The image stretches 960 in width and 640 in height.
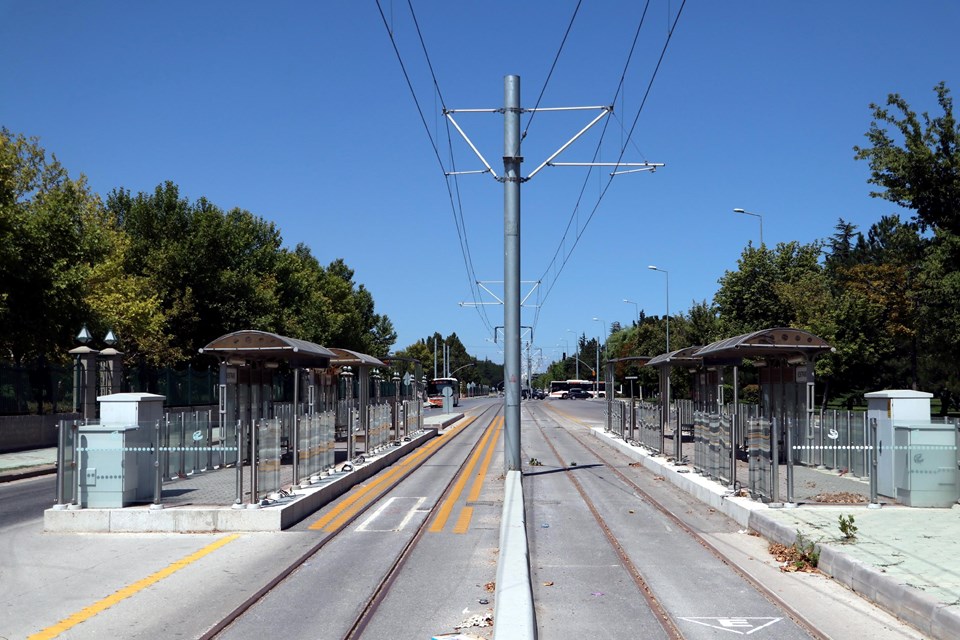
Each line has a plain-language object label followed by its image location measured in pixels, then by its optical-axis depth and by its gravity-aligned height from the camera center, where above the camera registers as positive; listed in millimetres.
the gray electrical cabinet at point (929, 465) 13867 -1408
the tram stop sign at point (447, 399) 56734 -1644
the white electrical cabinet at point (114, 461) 12859 -1177
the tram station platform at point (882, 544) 8047 -1985
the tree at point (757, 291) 50500 +4227
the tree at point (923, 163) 26312 +5697
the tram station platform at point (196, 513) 12703 -1891
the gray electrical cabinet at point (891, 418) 14414 -769
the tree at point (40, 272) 28938 +3228
